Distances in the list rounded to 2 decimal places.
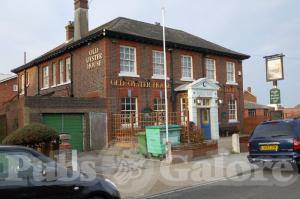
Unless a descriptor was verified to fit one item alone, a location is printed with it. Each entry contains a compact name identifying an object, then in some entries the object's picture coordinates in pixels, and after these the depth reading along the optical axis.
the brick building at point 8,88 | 32.32
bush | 10.19
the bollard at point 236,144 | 14.38
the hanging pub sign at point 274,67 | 18.20
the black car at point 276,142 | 9.14
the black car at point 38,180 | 4.55
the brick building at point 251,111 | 22.91
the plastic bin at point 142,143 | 13.38
